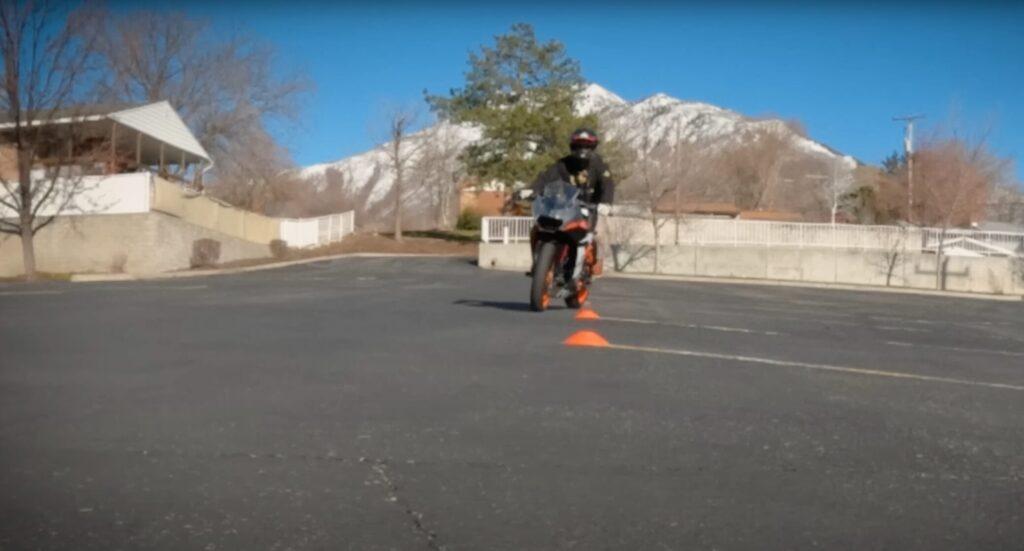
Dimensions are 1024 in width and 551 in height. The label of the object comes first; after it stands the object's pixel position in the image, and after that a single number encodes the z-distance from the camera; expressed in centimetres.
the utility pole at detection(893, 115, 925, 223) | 4762
